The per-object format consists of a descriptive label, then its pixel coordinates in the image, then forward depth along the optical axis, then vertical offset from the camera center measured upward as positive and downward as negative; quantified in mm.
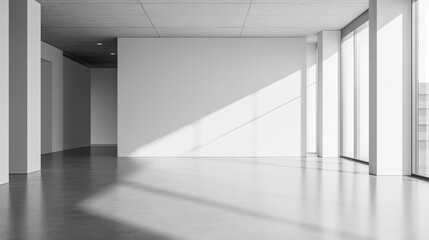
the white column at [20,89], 10227 +711
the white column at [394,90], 10148 +621
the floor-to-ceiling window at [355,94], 14094 +794
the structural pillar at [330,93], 15633 +882
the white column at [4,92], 8531 +544
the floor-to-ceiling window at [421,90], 9812 +601
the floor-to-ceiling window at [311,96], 18172 +911
